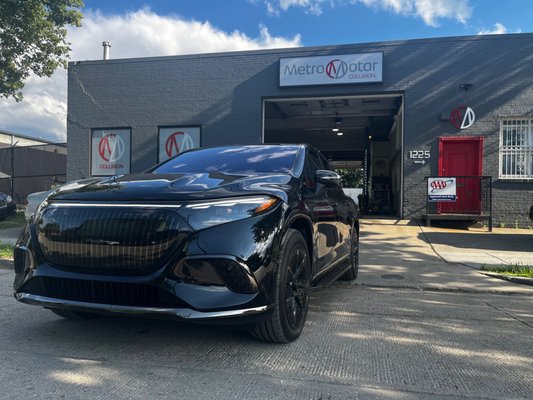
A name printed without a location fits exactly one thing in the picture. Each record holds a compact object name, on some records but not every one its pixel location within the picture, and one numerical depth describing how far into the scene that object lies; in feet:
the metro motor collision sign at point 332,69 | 42.32
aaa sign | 39.17
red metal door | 40.11
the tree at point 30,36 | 47.96
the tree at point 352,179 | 194.30
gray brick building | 40.34
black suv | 8.81
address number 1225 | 41.50
